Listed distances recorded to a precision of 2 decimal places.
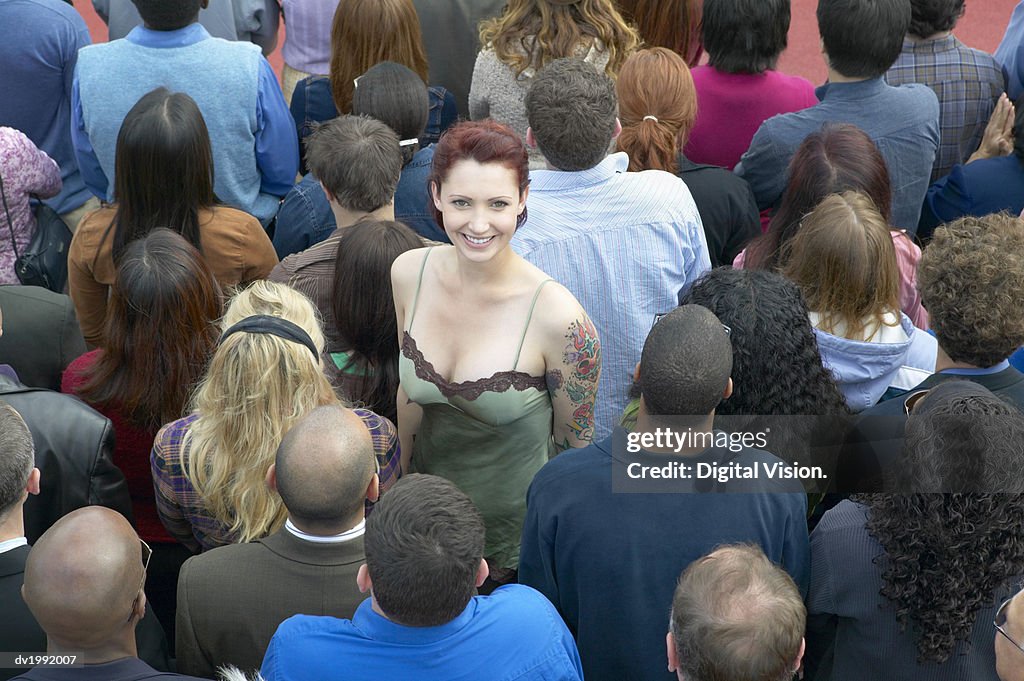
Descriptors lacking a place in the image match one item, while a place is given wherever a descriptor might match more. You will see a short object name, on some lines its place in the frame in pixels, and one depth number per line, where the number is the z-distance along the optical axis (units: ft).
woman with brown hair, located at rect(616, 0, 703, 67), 31.04
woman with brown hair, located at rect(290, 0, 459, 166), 28.19
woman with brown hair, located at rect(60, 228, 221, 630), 19.30
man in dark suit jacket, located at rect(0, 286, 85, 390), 20.93
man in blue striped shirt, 20.63
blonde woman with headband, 17.07
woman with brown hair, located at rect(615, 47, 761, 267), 24.06
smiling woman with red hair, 18.42
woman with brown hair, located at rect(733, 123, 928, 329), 21.88
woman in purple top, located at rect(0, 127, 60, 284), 25.08
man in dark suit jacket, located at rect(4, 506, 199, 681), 13.47
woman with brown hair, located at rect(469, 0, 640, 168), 27.30
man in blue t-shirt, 12.76
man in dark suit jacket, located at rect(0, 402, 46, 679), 15.08
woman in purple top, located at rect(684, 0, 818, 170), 26.91
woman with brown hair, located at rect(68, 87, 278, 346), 22.67
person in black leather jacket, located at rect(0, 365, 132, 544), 18.03
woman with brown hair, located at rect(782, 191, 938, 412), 19.58
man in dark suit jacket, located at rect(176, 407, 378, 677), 14.79
